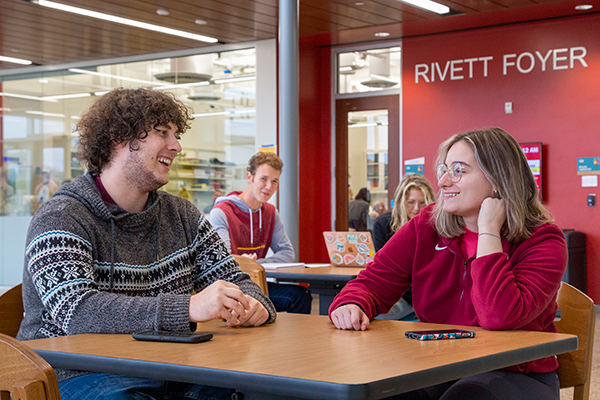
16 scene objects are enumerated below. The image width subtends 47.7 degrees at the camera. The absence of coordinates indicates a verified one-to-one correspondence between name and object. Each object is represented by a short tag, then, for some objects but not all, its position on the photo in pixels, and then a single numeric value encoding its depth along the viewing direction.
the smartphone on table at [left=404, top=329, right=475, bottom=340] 1.63
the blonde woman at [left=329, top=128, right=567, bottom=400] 1.87
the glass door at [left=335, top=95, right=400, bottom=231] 8.55
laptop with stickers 4.28
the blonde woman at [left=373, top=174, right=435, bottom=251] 4.59
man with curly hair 1.73
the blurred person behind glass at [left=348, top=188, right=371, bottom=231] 8.79
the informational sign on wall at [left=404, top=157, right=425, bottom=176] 8.25
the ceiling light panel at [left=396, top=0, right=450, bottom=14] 6.59
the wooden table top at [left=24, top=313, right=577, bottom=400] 1.20
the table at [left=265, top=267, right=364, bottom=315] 3.75
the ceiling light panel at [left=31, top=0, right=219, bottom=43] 6.69
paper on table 4.20
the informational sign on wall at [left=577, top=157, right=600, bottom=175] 7.21
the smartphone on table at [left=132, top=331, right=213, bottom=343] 1.59
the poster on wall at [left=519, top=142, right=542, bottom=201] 7.47
